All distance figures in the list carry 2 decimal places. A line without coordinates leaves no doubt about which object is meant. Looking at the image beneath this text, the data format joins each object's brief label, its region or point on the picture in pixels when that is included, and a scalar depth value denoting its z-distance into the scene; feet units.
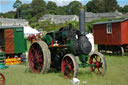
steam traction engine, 26.94
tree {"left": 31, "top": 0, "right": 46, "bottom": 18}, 372.58
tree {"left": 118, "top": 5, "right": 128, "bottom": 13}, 380.62
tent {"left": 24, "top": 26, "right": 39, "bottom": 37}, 136.15
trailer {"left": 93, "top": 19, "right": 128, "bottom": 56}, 57.26
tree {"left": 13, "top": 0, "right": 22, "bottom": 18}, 412.81
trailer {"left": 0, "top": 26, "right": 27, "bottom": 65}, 50.93
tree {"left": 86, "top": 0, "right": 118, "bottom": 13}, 342.64
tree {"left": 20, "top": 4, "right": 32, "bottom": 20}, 384.12
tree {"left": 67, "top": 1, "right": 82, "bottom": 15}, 375.70
